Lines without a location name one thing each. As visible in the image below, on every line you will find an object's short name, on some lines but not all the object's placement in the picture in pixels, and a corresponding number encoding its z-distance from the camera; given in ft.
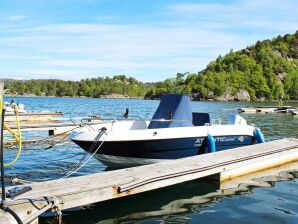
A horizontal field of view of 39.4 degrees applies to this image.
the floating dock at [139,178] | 22.16
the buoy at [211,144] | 41.47
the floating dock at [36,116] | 99.62
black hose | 19.94
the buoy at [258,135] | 48.03
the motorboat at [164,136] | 37.96
